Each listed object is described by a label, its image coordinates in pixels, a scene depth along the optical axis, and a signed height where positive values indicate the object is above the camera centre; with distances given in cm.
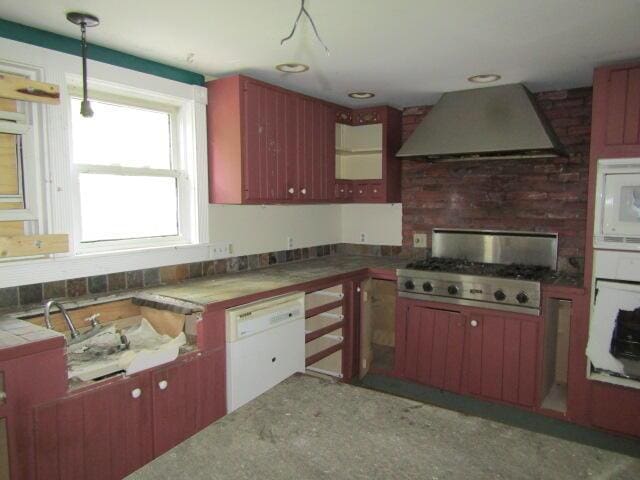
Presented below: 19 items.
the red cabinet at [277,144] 289 +41
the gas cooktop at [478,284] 294 -56
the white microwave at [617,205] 258 -1
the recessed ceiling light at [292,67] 271 +83
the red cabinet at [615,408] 270 -125
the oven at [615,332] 260 -76
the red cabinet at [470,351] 298 -104
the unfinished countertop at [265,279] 251 -50
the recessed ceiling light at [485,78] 293 +83
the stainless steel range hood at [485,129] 295 +51
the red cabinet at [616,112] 256 +53
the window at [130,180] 246 +13
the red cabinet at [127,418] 172 -93
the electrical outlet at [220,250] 311 -33
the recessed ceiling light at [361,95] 342 +83
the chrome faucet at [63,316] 204 -52
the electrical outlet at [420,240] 396 -33
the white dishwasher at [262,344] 240 -81
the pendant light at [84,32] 199 +80
